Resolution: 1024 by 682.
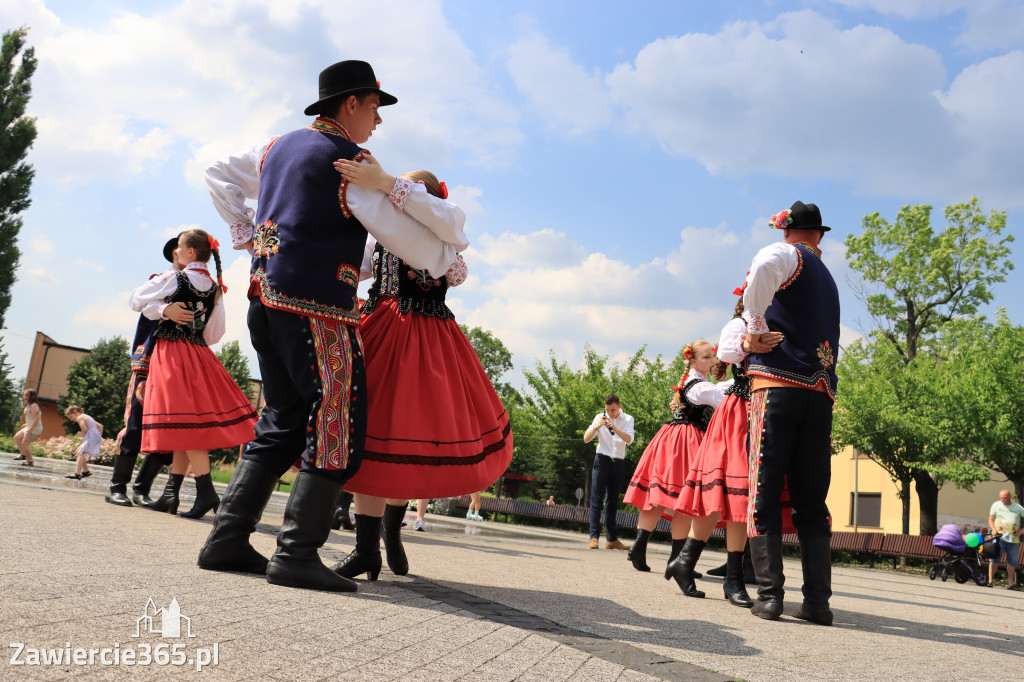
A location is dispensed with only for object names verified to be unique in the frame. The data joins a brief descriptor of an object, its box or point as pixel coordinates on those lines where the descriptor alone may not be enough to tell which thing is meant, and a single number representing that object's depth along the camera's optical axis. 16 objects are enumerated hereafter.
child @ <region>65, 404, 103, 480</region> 15.71
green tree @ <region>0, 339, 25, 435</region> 28.33
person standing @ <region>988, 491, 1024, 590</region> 15.97
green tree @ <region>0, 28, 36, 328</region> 27.48
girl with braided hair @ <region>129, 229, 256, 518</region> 6.40
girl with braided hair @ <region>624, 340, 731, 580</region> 6.98
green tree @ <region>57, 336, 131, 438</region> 41.25
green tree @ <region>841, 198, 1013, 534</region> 33.03
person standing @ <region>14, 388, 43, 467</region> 15.59
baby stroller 16.41
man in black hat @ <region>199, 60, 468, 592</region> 3.29
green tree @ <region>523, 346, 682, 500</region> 35.16
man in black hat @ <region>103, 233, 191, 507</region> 6.92
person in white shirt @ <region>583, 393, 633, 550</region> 11.04
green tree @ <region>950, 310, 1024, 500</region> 22.89
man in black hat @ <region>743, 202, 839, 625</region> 4.57
